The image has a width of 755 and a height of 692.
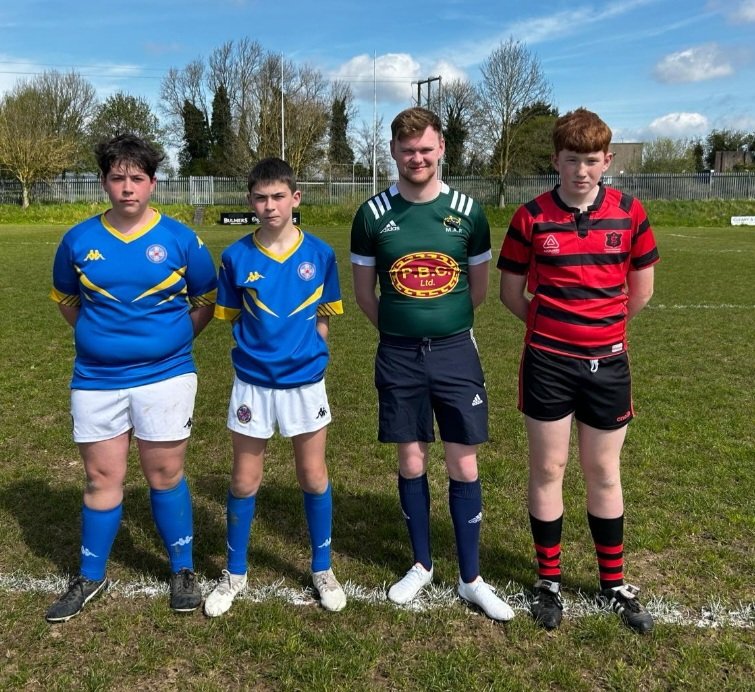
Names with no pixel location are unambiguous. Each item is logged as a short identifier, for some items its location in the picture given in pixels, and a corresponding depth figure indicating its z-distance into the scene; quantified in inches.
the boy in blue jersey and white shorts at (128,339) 111.3
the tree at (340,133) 2178.9
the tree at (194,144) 2239.2
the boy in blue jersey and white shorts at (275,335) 112.5
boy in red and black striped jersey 108.0
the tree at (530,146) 1631.4
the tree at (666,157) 2225.6
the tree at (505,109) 1651.1
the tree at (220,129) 2105.3
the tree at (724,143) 2536.9
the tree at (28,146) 1583.4
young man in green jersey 113.7
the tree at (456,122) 1884.8
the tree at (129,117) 2167.8
